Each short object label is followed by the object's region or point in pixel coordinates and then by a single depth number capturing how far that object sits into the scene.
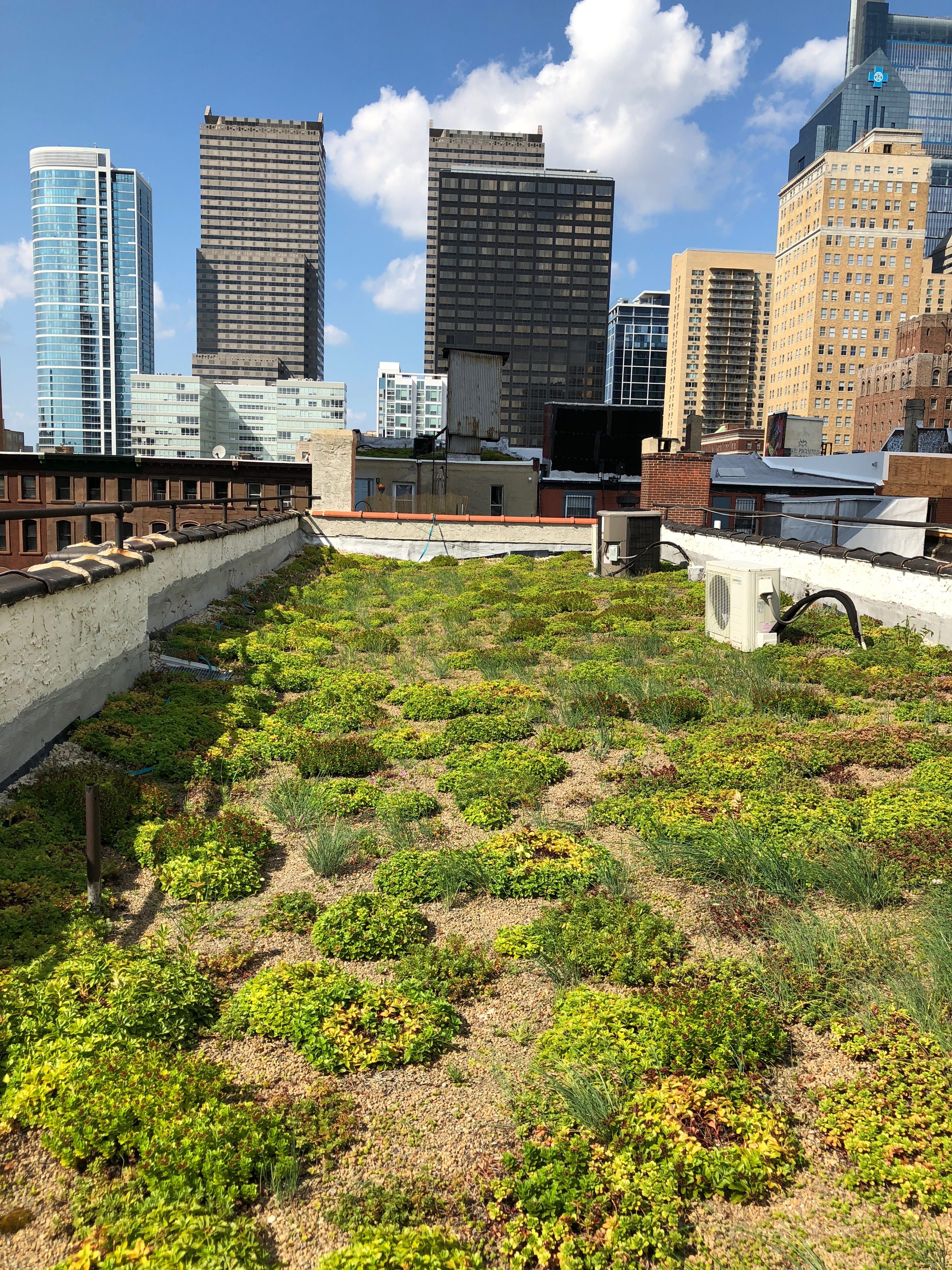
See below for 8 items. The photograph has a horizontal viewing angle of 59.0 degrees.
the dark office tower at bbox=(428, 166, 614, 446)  195.00
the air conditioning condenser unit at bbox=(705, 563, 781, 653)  12.64
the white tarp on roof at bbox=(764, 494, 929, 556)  18.23
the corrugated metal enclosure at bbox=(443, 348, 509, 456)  39.53
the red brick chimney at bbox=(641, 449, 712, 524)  27.69
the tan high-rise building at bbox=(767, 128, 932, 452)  165.62
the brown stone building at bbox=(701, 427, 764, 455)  64.62
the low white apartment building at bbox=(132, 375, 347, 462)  191.12
